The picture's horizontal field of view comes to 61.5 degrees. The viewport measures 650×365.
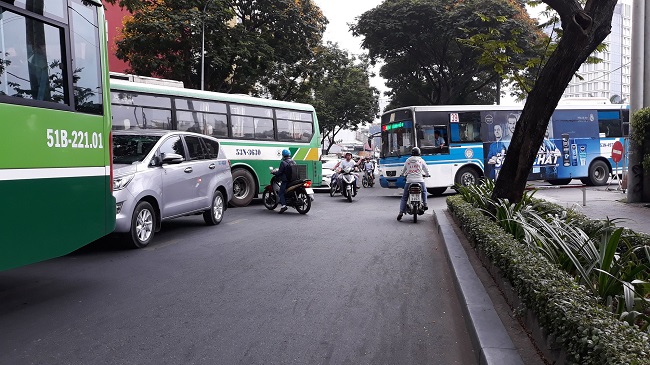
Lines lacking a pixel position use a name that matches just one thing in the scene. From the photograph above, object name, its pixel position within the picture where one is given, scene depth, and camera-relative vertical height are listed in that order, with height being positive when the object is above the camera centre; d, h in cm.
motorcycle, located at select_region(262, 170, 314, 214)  1290 -86
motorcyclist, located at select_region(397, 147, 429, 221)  1155 -38
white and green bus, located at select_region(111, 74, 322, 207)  1262 +106
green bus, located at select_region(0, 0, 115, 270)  416 +31
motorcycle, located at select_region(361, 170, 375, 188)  2702 -114
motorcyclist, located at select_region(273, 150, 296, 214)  1277 -35
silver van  775 -26
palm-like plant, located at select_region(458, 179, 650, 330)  362 -91
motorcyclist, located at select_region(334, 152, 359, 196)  1819 -21
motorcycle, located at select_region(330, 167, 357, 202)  1725 -82
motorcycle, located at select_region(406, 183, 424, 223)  1145 -100
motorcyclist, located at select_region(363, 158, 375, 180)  2700 -59
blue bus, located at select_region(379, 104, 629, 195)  1853 +38
